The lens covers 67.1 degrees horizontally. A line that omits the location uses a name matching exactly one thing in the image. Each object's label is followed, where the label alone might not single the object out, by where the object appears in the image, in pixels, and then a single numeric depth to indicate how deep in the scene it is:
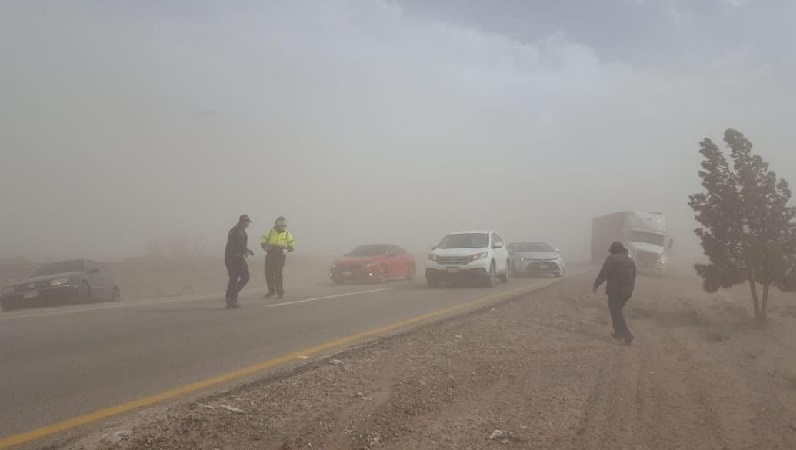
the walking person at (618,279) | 9.24
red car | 21.36
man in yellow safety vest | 13.59
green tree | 11.60
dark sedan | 15.22
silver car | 24.94
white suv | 17.78
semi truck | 30.41
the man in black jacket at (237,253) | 11.64
